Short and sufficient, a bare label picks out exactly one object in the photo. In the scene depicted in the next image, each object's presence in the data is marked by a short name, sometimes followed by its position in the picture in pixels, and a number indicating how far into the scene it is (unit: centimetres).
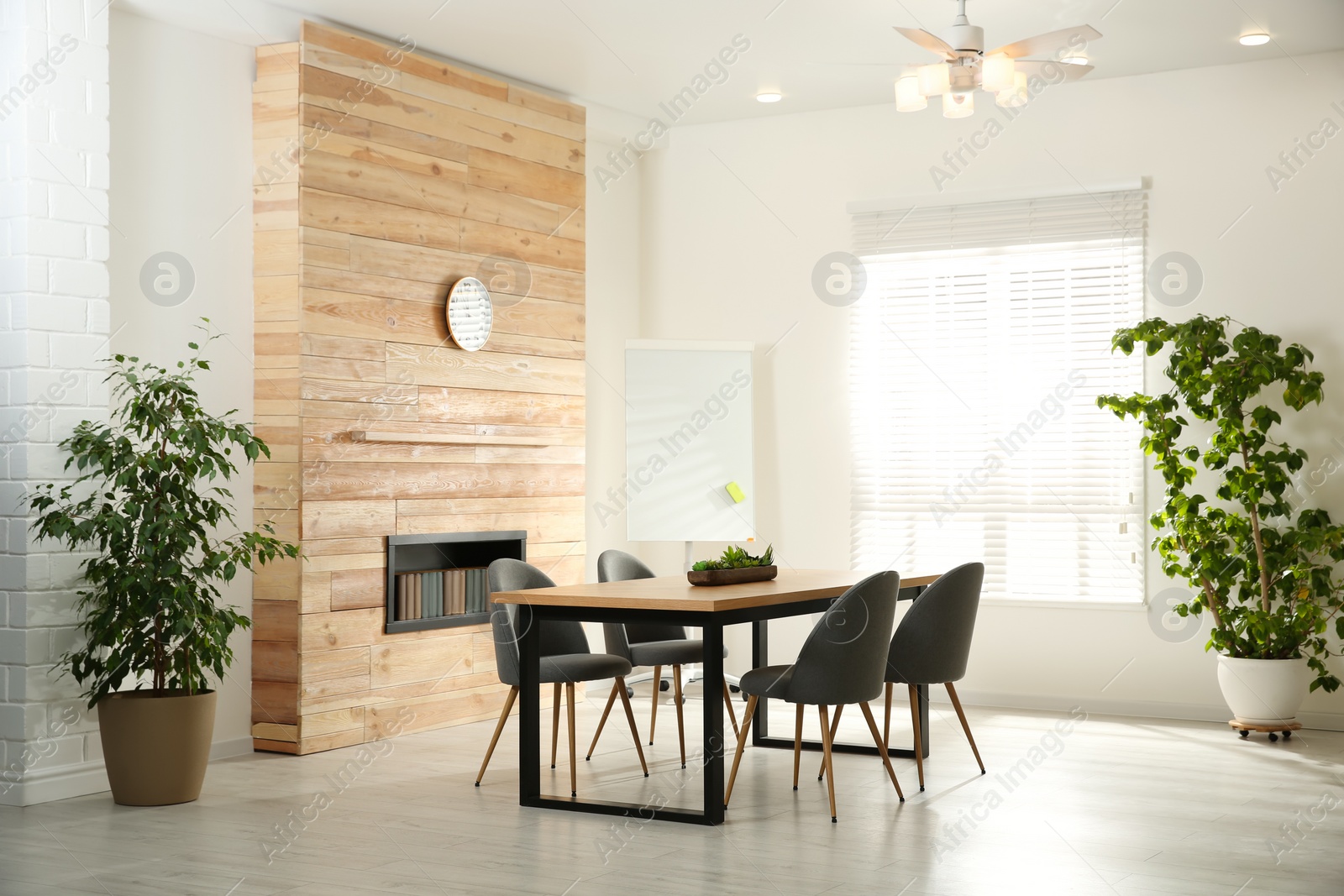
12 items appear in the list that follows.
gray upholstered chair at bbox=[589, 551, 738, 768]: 544
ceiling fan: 470
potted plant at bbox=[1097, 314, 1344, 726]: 586
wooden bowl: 488
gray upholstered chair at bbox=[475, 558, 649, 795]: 475
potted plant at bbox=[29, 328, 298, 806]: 455
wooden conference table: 425
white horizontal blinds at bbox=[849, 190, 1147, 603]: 667
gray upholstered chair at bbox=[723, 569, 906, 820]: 432
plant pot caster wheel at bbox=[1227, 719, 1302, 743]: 586
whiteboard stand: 710
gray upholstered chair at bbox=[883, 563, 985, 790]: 477
